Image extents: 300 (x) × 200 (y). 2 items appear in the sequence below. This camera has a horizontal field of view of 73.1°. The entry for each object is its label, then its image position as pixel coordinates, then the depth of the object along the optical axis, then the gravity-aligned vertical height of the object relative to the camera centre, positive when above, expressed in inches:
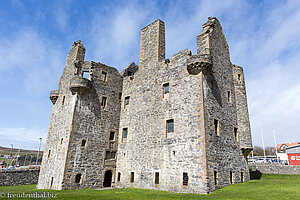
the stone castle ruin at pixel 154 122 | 671.1 +132.5
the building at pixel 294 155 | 1337.4 +41.9
